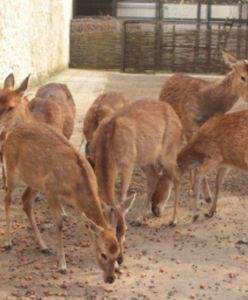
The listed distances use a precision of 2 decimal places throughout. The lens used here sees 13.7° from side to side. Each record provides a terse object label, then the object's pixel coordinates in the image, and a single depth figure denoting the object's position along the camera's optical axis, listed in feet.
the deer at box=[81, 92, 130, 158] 39.43
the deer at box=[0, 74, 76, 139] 39.47
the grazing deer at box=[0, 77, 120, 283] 25.48
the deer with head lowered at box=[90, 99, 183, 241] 30.49
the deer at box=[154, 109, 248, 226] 33.86
